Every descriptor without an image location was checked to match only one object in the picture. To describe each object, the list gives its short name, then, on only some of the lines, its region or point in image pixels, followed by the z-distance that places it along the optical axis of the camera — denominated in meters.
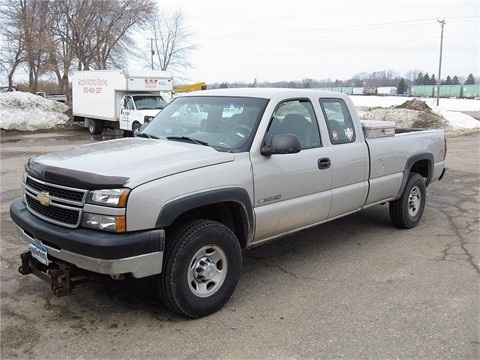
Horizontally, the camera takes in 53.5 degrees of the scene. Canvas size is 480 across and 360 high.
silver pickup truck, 3.44
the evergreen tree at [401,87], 84.75
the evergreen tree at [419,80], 102.70
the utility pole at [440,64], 48.16
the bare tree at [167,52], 65.75
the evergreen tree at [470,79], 103.15
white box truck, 20.39
